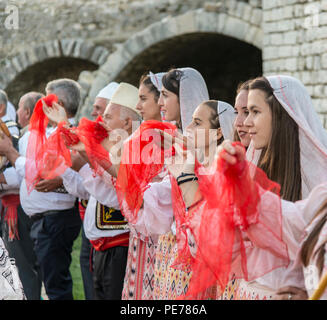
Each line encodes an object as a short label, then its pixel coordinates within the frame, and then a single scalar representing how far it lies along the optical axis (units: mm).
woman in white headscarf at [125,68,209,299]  3006
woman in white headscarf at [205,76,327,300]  2236
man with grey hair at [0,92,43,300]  5309
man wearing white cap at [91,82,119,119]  4742
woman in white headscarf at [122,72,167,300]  3547
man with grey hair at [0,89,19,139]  5654
